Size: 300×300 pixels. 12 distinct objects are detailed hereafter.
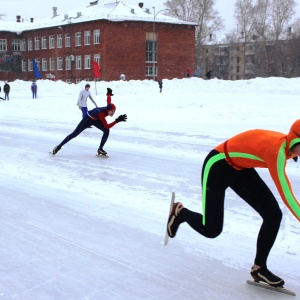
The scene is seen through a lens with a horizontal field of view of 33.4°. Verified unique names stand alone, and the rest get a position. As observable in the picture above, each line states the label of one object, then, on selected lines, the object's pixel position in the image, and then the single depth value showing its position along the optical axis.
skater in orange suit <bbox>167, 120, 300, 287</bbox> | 3.38
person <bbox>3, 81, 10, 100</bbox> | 32.09
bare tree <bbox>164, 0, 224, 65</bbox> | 64.38
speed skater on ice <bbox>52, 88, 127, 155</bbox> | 9.66
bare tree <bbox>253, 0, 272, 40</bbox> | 62.94
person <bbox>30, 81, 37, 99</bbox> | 32.06
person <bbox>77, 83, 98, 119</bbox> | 17.33
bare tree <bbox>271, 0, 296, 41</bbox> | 62.59
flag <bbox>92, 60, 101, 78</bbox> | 29.56
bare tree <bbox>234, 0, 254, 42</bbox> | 63.66
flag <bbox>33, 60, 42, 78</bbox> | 31.08
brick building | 53.28
